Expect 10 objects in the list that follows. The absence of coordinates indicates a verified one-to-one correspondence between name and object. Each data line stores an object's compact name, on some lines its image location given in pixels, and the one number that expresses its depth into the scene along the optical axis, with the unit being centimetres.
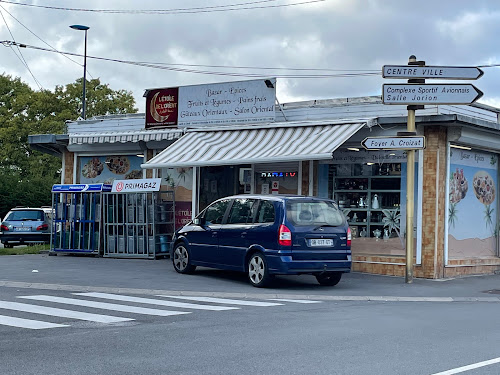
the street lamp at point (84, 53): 3728
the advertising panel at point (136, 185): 2036
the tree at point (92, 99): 5556
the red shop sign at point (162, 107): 2202
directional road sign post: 1544
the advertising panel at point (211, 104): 2003
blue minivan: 1377
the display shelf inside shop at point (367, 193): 1823
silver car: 2755
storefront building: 1720
